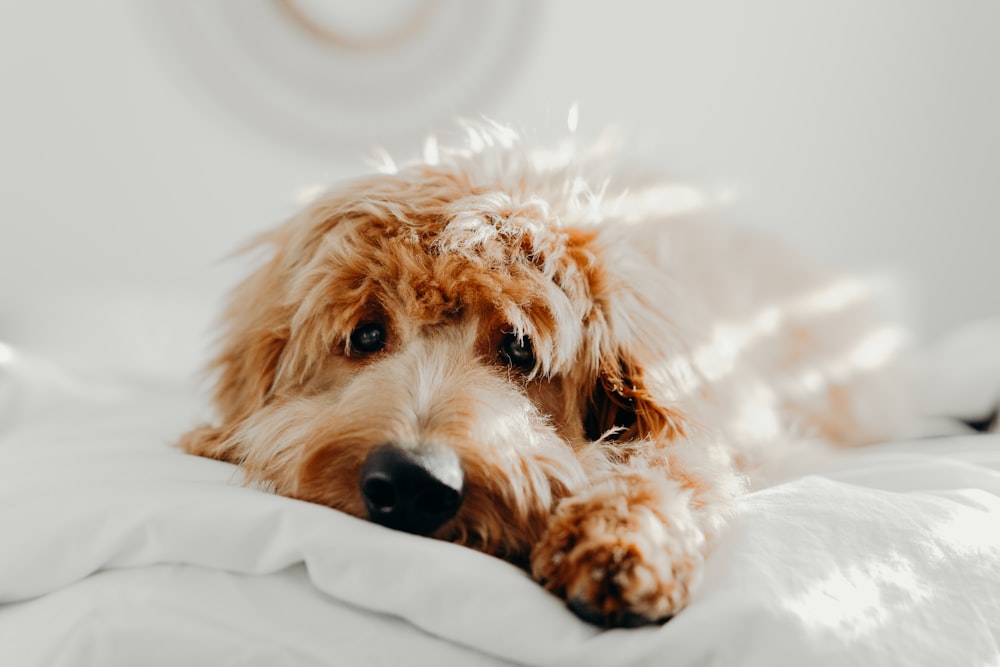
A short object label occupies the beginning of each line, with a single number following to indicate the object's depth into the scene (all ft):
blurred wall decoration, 4.34
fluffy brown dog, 1.38
